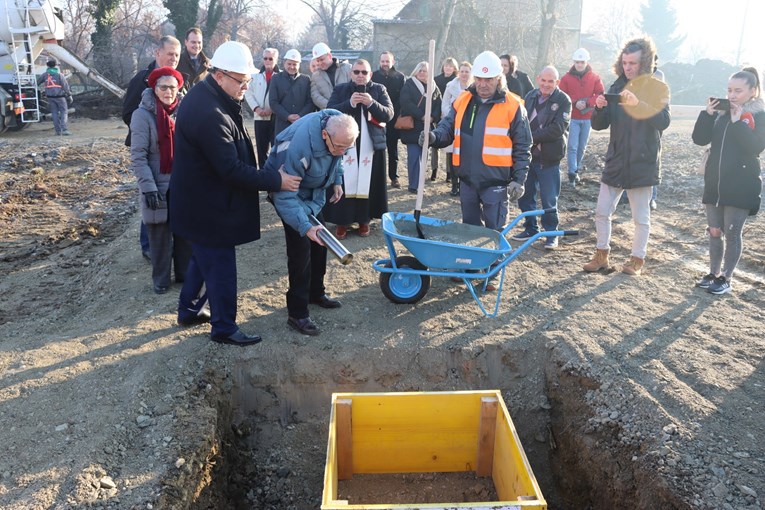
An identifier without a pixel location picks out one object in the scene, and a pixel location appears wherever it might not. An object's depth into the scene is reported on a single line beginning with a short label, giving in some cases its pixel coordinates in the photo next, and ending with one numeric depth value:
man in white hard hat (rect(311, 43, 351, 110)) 7.53
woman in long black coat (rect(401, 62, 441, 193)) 8.25
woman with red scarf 5.08
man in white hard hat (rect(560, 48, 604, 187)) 9.39
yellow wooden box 3.93
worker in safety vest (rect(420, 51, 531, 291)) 5.26
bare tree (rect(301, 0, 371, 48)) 42.47
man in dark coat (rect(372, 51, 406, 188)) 8.39
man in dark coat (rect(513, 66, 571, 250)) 6.60
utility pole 45.97
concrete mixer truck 15.43
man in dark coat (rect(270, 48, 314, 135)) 7.64
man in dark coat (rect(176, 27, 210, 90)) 6.66
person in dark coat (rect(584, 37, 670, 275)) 5.39
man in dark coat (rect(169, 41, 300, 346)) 4.01
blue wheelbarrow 4.88
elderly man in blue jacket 4.18
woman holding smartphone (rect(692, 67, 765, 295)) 5.04
